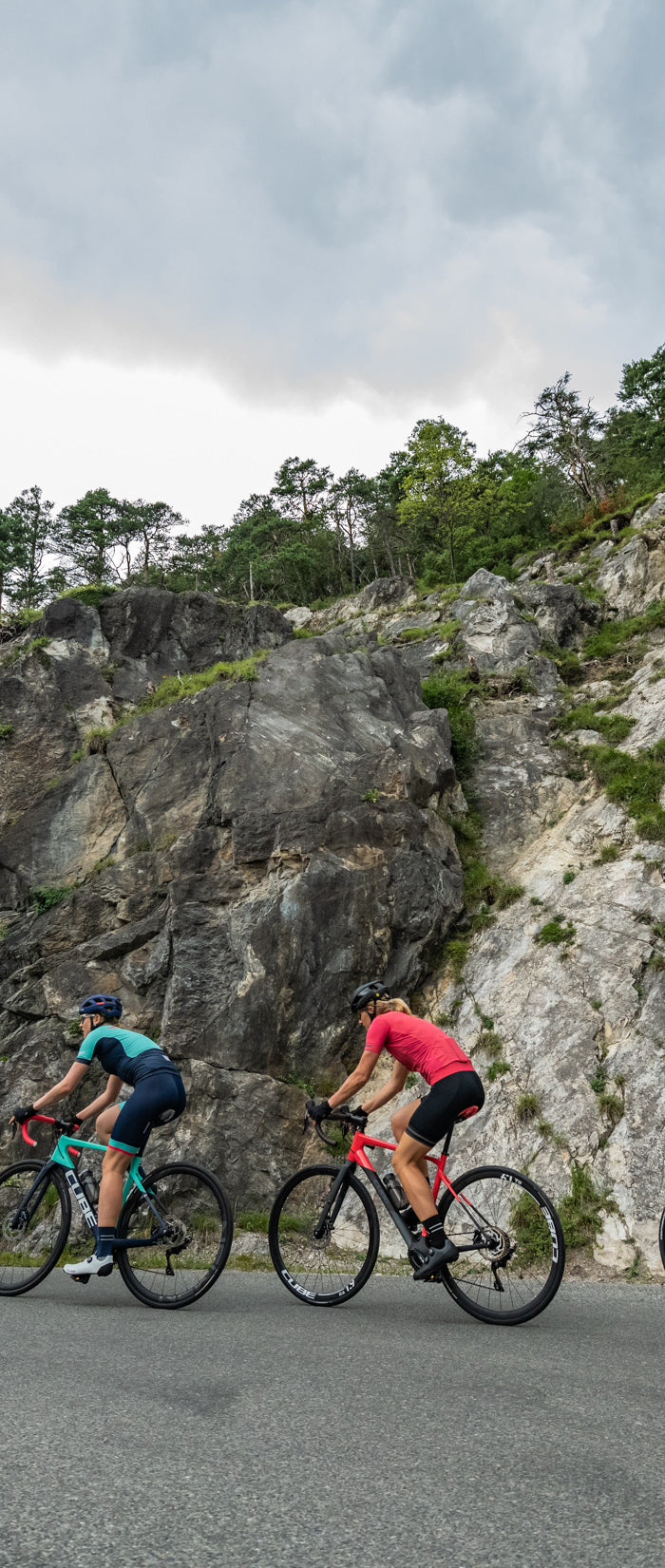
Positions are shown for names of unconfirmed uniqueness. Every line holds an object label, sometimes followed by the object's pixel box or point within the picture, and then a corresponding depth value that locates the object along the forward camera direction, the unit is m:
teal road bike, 6.29
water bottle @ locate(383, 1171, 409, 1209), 6.09
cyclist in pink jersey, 5.92
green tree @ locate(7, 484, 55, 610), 54.41
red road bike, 5.70
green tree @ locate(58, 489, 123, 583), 57.00
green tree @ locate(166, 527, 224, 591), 60.44
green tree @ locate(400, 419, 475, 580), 46.53
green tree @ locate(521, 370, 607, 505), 49.53
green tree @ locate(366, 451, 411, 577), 59.41
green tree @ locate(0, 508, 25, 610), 52.72
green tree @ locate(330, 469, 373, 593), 64.31
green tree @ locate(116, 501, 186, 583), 60.59
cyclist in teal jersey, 6.41
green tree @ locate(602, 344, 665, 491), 47.09
